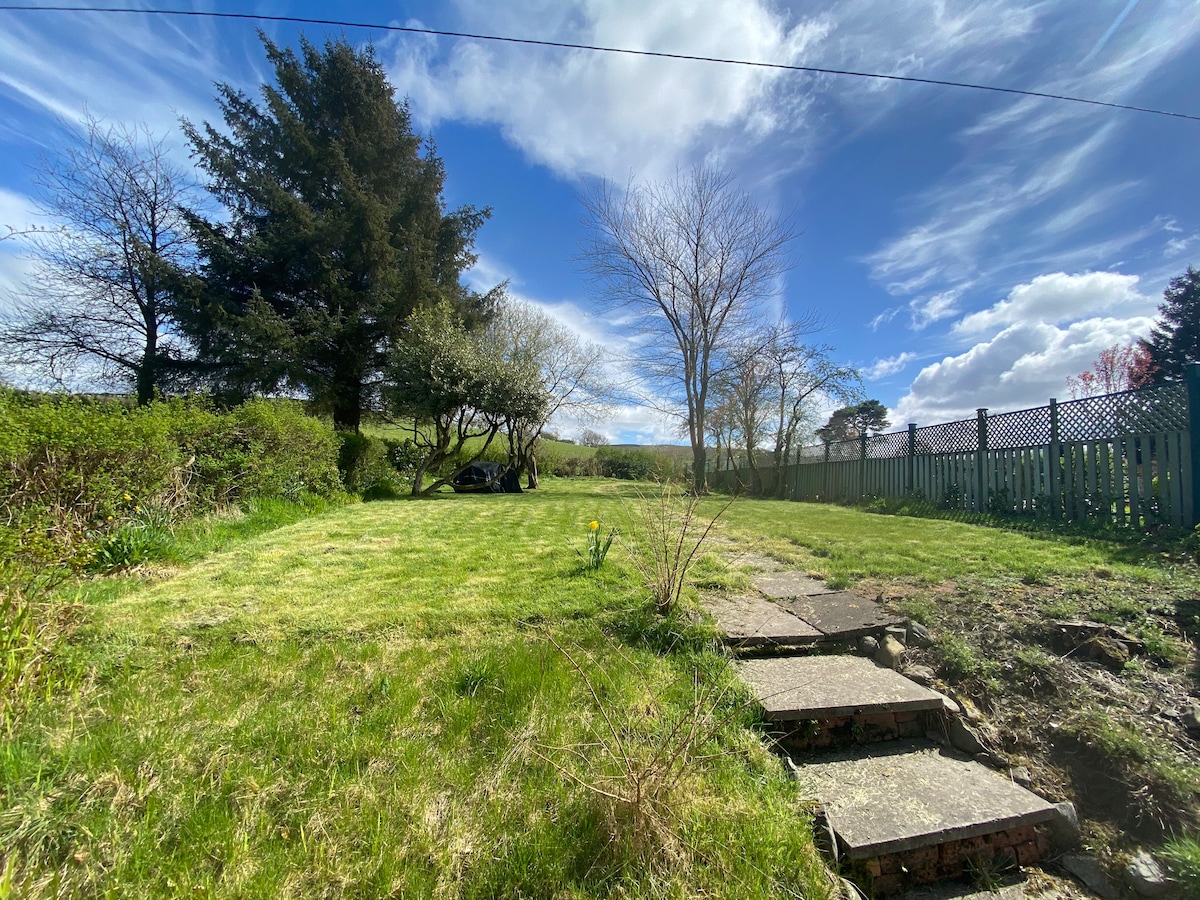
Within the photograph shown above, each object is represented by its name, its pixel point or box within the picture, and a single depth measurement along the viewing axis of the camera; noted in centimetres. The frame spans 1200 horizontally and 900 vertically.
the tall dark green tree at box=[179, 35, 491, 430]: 1231
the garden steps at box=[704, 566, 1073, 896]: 135
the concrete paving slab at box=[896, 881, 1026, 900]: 130
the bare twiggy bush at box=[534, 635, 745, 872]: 123
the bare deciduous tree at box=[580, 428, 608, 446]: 2598
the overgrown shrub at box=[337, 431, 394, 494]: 1053
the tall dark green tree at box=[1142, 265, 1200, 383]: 1939
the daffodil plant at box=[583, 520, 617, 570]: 373
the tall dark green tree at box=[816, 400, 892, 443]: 3177
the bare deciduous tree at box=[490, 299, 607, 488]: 1555
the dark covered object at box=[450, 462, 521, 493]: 1398
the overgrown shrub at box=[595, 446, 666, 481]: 2477
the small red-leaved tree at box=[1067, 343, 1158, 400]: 1941
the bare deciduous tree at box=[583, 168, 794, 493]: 1496
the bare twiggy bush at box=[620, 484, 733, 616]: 275
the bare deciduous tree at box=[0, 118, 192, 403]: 1048
